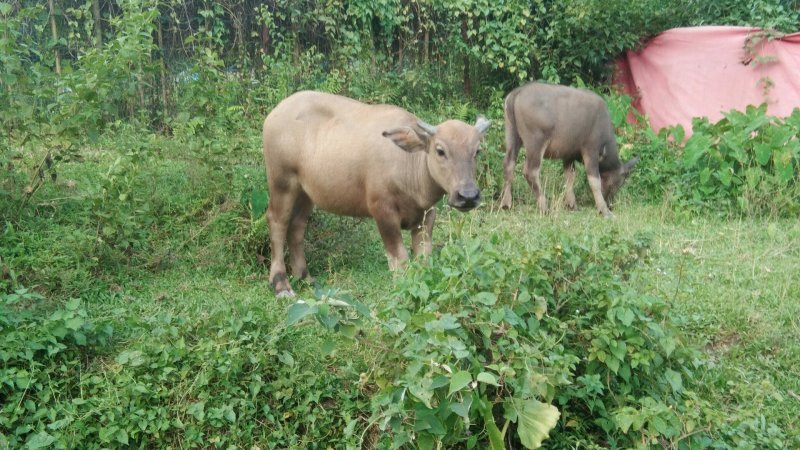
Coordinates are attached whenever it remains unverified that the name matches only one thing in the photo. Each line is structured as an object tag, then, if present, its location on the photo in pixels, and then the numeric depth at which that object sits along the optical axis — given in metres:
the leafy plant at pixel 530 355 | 3.68
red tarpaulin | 9.86
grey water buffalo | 9.04
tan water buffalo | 5.78
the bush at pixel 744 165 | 8.12
